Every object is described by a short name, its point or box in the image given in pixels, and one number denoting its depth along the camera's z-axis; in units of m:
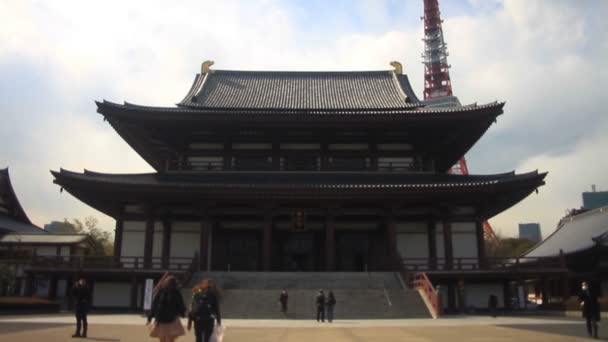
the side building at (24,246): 29.58
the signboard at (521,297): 38.32
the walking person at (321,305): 20.70
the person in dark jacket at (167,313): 9.42
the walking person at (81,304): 14.24
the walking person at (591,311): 14.63
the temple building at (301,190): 28.12
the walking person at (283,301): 22.56
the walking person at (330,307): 21.03
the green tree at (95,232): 74.51
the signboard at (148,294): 21.95
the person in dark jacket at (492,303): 26.63
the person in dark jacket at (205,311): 9.95
